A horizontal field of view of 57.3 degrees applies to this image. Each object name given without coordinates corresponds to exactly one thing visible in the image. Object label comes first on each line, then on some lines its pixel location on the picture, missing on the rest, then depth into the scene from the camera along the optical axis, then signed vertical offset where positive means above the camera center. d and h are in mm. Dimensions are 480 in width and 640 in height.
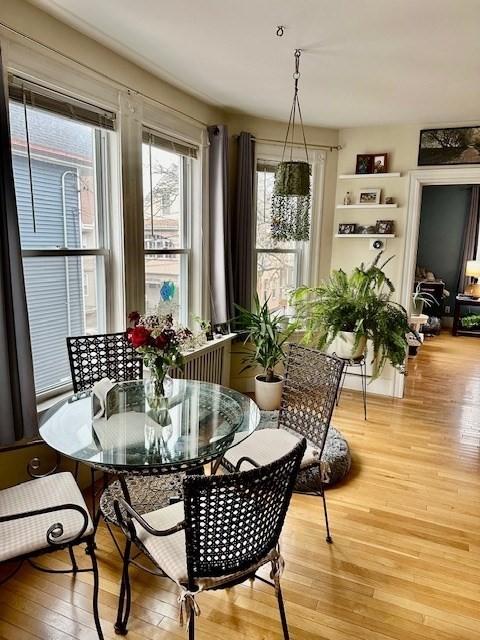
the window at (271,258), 4332 -149
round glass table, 1687 -815
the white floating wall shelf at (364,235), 4310 +95
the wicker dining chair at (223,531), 1285 -920
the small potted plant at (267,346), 3910 -908
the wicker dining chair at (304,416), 2244 -969
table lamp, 7391 -495
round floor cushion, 2725 -1414
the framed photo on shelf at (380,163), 4301 +795
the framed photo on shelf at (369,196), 4359 +480
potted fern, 3585 -578
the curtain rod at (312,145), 4180 +968
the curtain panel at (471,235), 7816 +201
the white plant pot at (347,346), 3709 -864
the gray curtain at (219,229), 3725 +115
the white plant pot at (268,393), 3938 -1331
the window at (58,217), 2309 +132
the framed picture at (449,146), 4020 +914
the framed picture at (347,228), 4488 +165
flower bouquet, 1969 -447
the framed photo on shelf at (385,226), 4320 +184
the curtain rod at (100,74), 2105 +974
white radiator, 3404 -995
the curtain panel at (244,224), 4012 +171
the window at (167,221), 3250 +158
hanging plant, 2820 +313
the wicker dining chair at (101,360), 2512 -702
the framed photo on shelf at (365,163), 4352 +799
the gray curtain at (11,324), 1994 -393
